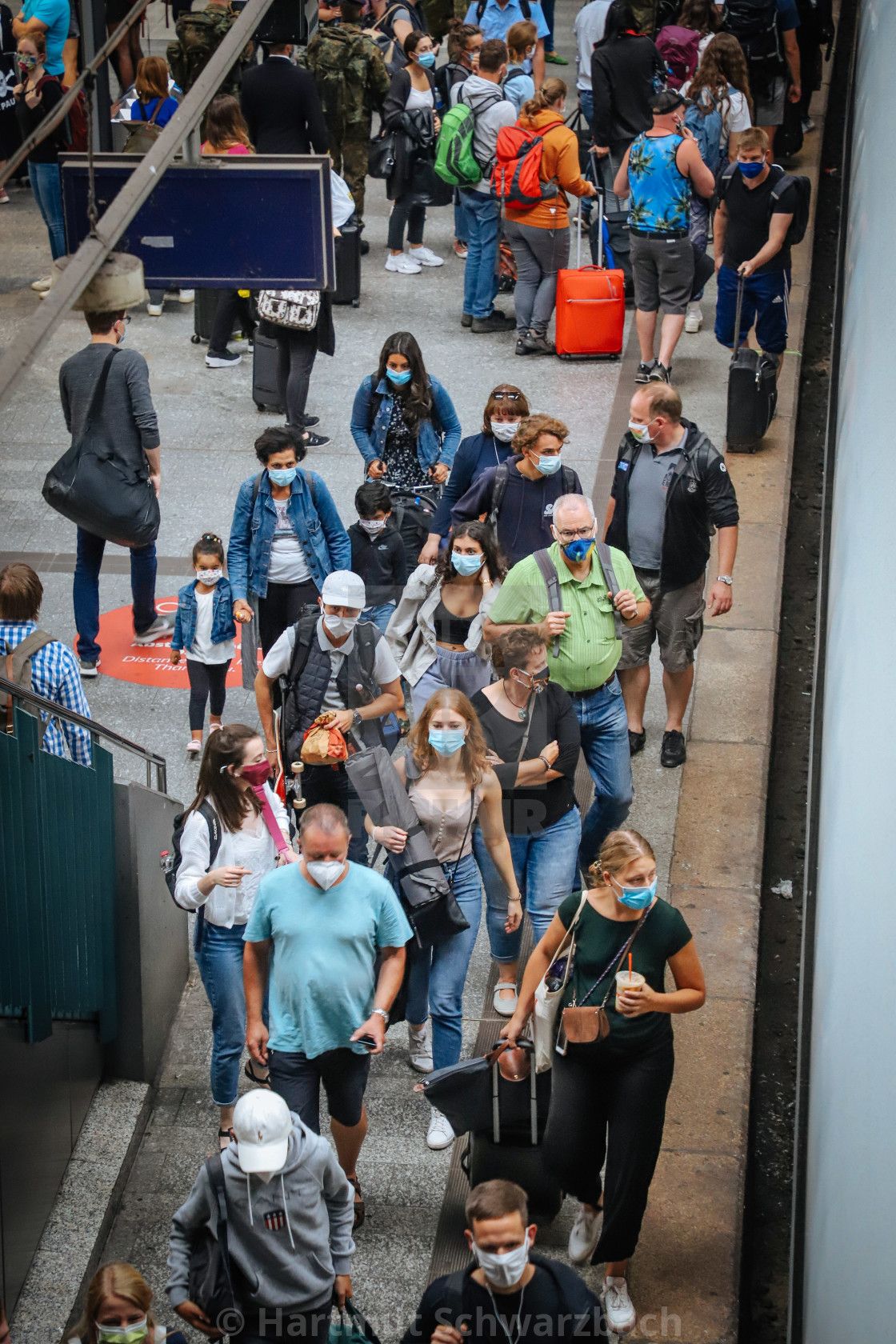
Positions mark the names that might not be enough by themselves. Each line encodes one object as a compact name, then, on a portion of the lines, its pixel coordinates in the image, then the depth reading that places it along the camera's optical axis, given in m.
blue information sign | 14.10
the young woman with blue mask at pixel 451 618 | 12.99
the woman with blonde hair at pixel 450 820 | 11.23
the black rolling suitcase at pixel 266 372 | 21.73
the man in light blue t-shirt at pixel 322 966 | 9.95
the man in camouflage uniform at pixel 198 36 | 25.73
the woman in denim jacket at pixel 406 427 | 16.84
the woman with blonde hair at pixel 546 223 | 23.22
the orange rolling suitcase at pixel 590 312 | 23.84
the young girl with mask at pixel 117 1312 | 8.25
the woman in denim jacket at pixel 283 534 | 15.16
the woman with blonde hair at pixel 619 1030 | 9.70
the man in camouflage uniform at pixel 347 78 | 25.89
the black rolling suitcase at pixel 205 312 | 24.72
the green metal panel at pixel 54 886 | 10.17
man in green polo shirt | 12.89
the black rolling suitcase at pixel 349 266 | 25.69
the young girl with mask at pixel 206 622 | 15.21
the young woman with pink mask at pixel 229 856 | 10.65
